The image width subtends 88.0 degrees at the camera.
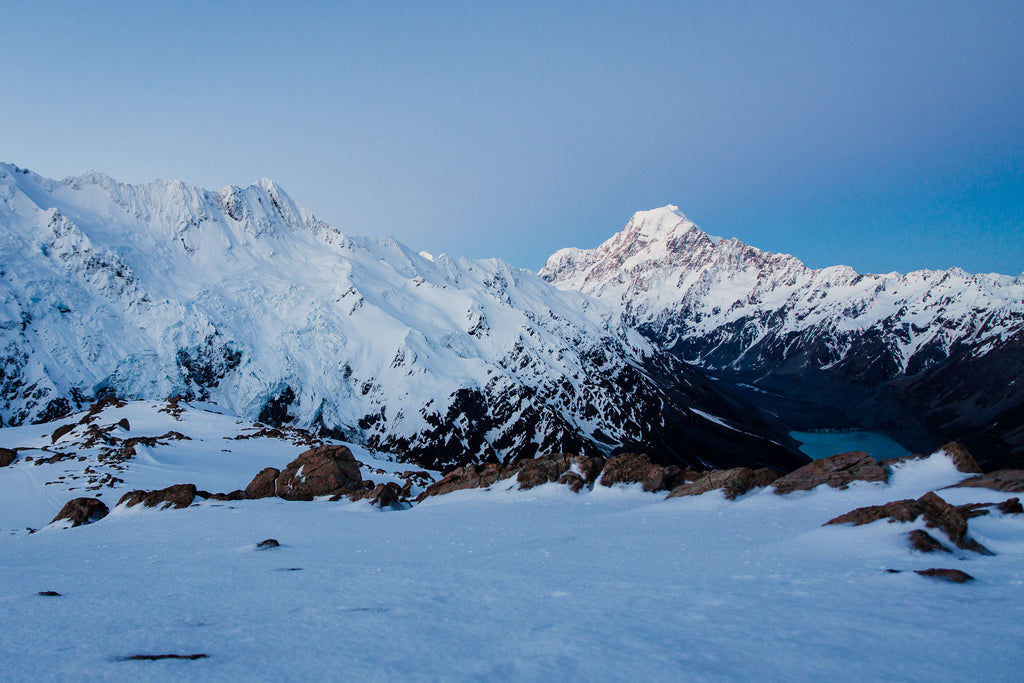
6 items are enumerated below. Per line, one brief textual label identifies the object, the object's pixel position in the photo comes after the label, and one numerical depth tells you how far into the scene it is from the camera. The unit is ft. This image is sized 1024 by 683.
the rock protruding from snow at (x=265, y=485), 95.76
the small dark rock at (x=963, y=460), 68.80
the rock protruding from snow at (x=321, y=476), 97.25
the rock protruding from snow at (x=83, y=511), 73.36
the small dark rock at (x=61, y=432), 169.42
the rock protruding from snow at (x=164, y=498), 77.66
